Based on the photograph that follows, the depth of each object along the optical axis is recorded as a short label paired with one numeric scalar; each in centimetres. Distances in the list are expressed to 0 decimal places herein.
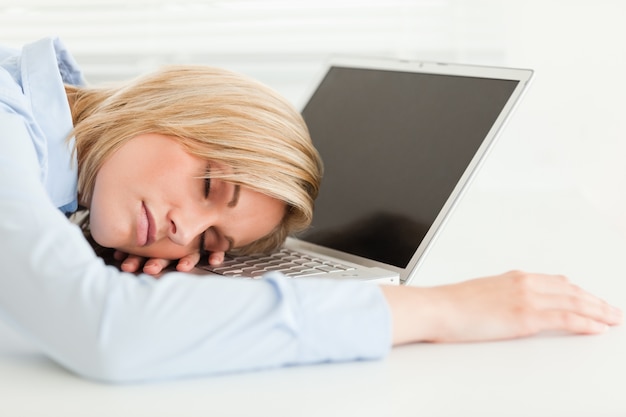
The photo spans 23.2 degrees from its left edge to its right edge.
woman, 110
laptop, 139
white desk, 107
